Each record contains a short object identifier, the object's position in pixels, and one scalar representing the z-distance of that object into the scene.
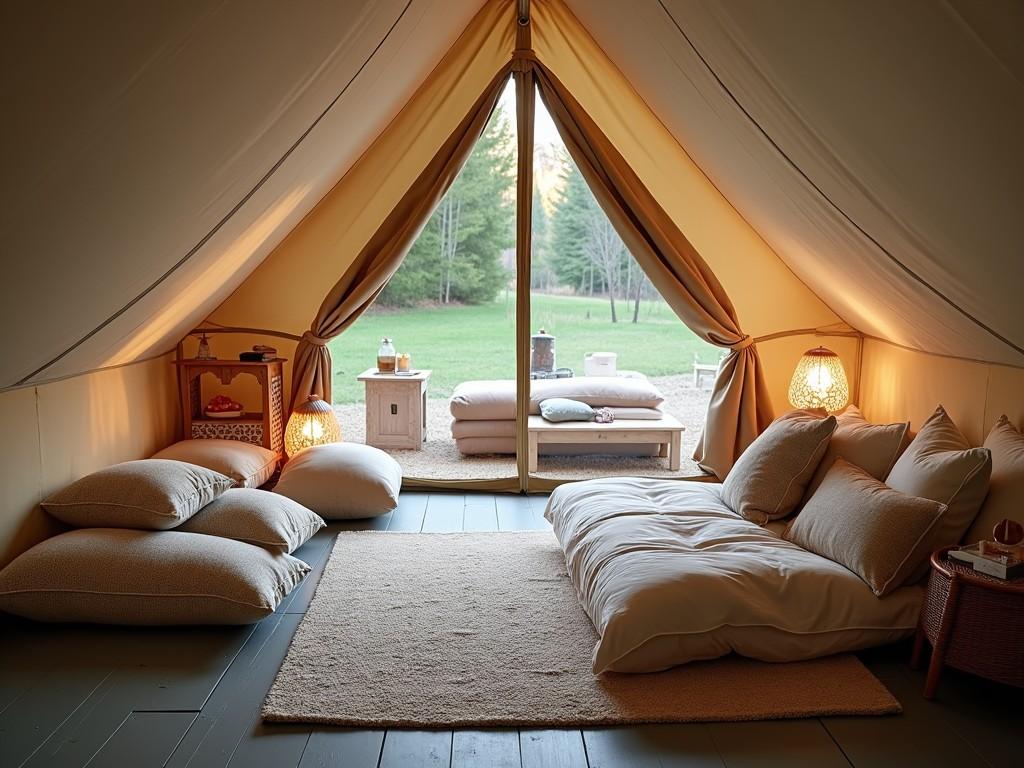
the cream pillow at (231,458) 4.12
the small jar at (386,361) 5.68
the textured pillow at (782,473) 3.41
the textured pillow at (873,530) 2.69
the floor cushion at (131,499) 3.12
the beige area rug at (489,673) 2.37
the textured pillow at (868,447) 3.31
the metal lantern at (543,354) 6.30
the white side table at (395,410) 5.63
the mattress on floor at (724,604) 2.55
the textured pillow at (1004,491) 2.67
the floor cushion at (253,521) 3.21
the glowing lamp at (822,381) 4.52
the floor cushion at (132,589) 2.81
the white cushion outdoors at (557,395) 5.49
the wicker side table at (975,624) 2.28
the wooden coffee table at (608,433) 5.11
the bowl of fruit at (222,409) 4.70
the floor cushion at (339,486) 4.10
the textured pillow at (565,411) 5.22
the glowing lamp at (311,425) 4.57
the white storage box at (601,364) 6.53
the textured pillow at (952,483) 2.74
